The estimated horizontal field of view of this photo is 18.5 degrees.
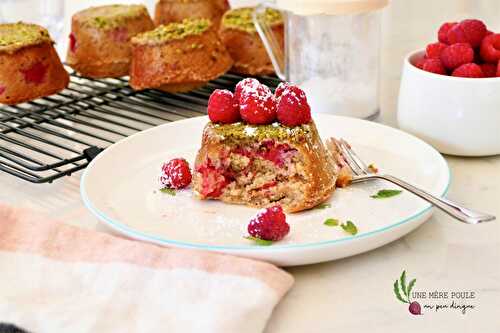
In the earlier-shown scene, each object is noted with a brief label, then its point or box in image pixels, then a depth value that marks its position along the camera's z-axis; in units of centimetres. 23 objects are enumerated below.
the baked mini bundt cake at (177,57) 96
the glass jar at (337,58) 92
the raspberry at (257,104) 80
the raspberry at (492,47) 86
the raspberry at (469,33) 86
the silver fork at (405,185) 74
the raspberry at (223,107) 81
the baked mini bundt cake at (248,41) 100
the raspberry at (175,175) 82
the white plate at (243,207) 74
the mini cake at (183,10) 104
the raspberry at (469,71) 85
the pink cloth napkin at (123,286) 70
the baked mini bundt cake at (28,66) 95
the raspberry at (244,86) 80
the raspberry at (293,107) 80
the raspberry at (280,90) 81
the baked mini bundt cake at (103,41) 100
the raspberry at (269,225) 75
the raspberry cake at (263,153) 80
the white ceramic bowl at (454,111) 85
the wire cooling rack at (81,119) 88
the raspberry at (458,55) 86
